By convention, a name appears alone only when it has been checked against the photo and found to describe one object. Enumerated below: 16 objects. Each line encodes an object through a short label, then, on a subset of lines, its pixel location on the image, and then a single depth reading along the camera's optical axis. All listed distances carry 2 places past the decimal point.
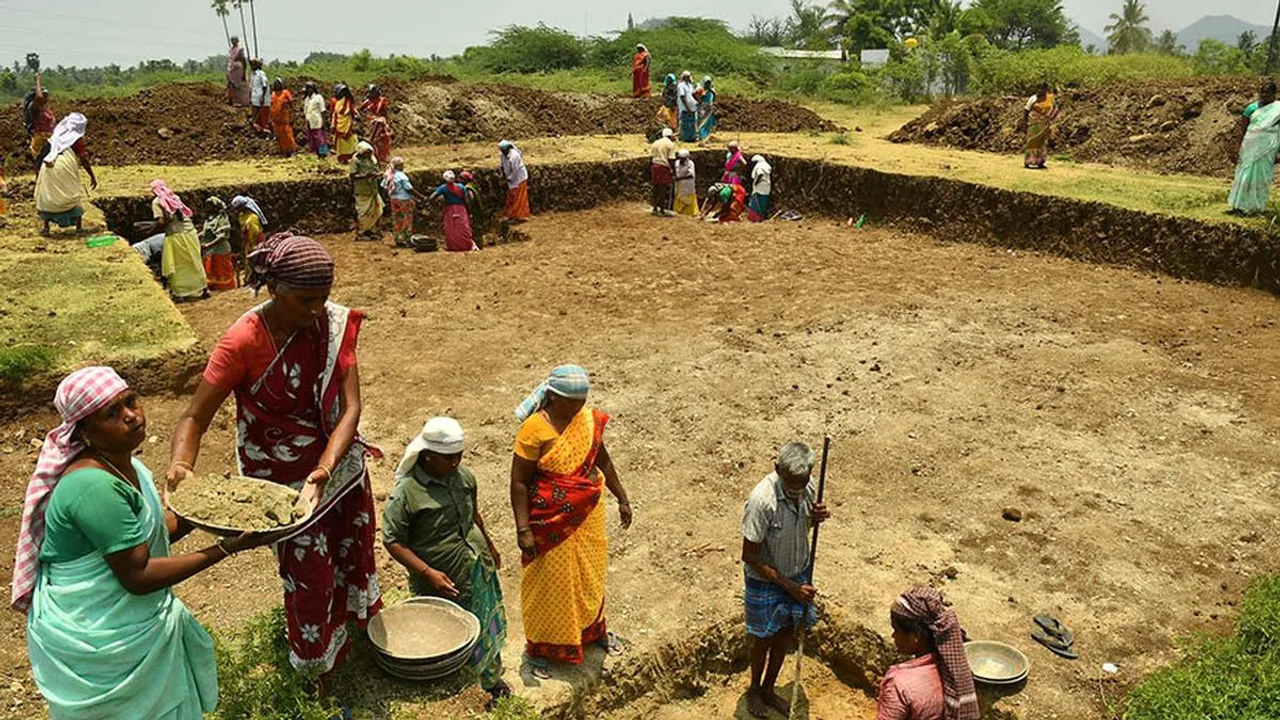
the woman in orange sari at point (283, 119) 16.25
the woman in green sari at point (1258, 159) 11.13
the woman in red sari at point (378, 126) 15.73
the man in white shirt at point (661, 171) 15.84
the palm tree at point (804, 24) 58.11
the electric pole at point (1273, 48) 30.31
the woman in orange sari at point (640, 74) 22.91
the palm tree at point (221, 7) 37.41
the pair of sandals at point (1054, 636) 5.02
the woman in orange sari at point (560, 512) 4.09
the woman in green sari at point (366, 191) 13.81
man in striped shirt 4.23
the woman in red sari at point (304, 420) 3.33
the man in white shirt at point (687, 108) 18.64
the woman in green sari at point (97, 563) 2.71
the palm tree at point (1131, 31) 54.62
